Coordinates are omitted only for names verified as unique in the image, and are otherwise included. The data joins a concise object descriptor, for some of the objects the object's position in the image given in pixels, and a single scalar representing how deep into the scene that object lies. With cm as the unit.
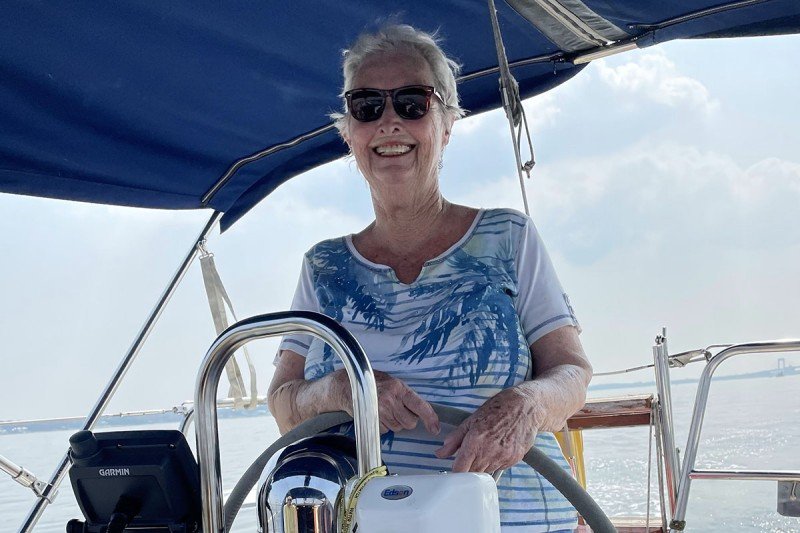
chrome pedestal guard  78
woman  146
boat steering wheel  95
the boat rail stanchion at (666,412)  275
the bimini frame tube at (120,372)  215
